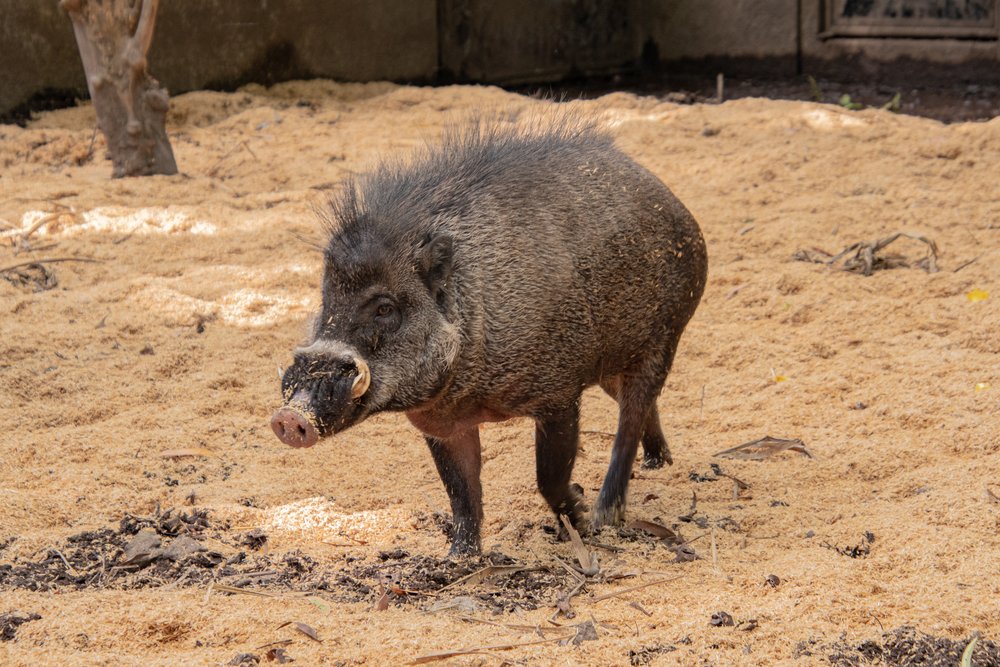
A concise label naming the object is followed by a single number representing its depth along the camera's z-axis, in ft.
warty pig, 21.90
